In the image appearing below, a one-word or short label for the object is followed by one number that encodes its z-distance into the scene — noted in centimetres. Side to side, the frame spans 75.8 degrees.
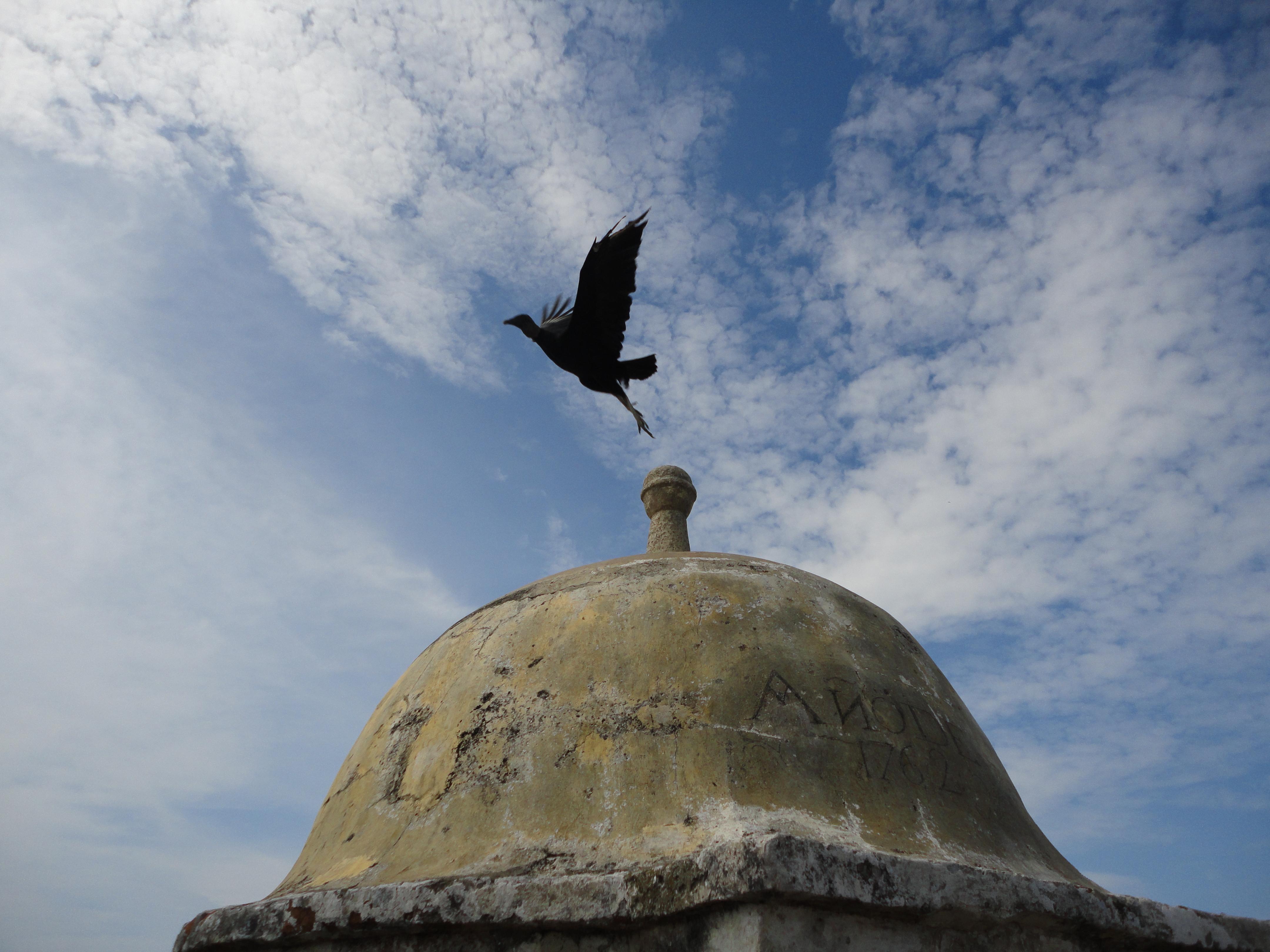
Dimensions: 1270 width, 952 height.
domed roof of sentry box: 314
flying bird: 491
